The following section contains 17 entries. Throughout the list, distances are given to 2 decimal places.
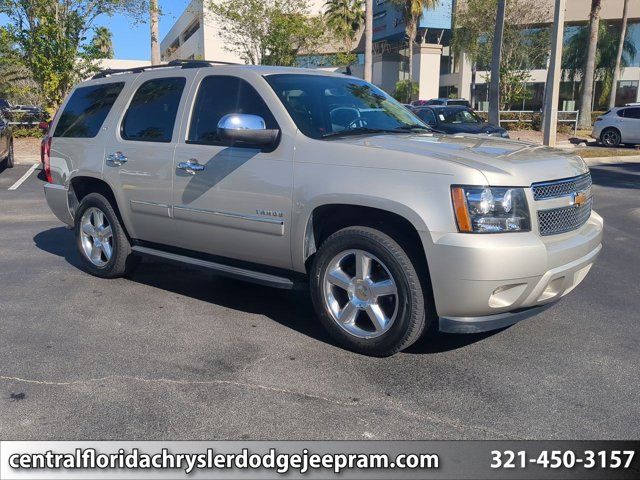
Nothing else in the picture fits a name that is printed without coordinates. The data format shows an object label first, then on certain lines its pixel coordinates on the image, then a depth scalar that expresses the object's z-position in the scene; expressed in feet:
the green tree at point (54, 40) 62.90
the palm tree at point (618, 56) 103.97
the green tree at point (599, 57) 118.21
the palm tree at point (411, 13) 122.42
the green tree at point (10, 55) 62.28
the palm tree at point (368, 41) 73.45
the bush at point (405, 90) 133.49
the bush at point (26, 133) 66.23
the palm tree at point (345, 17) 141.15
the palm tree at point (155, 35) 68.01
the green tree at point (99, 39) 67.14
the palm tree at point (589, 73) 82.23
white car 70.13
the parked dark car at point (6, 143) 46.60
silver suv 12.20
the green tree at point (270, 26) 97.40
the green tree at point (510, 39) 103.50
